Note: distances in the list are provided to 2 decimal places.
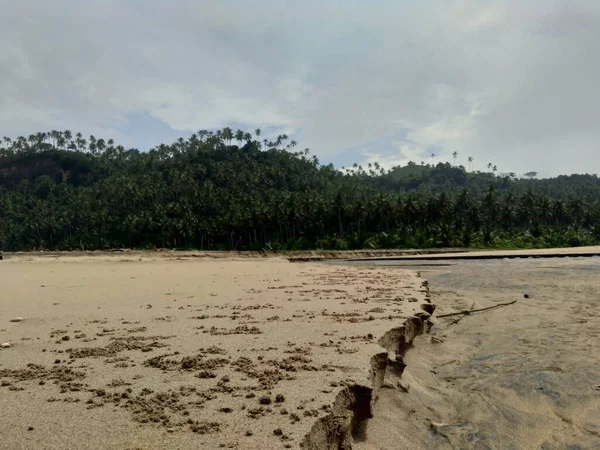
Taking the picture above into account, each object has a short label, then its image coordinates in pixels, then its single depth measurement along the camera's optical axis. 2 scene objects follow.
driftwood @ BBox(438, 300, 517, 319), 12.38
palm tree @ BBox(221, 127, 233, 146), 174.75
